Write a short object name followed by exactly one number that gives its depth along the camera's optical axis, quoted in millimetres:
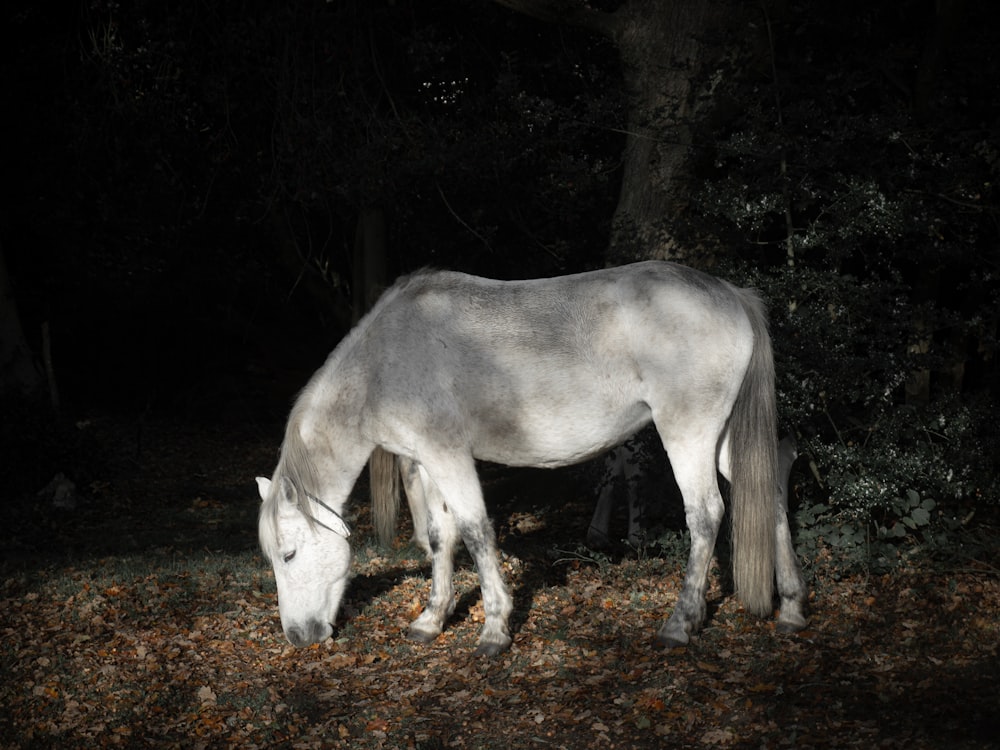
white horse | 5832
